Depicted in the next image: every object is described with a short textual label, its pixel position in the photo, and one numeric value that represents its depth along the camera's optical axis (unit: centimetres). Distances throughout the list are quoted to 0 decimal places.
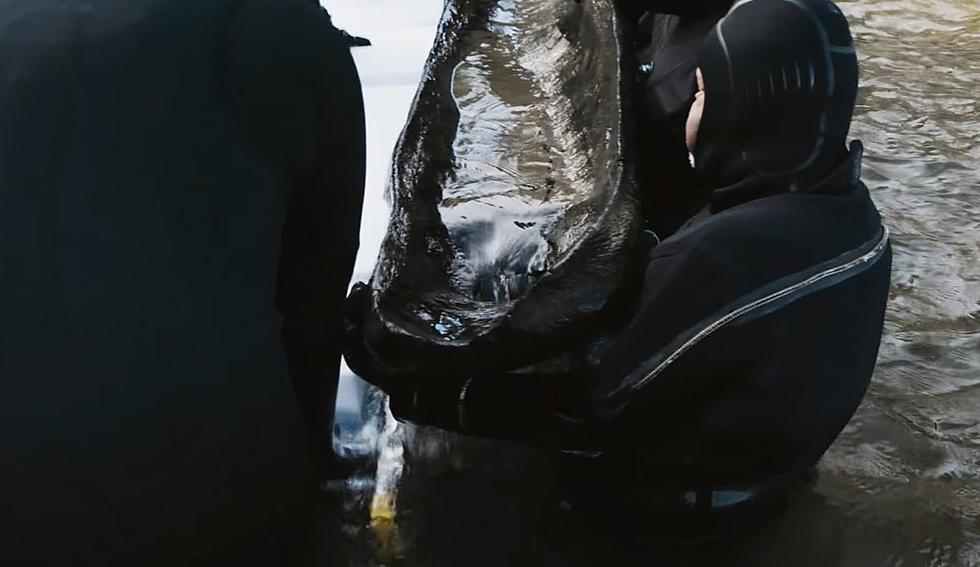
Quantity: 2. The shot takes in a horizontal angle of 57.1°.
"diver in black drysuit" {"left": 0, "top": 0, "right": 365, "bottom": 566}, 134
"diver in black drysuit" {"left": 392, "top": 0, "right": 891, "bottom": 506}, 191
